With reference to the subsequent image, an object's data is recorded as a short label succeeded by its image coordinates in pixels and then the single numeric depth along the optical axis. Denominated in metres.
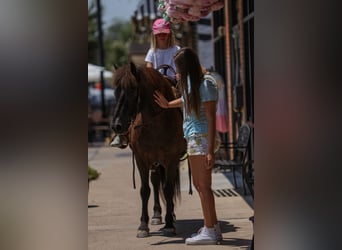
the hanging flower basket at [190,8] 10.96
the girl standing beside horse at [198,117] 11.30
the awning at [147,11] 37.31
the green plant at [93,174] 22.92
